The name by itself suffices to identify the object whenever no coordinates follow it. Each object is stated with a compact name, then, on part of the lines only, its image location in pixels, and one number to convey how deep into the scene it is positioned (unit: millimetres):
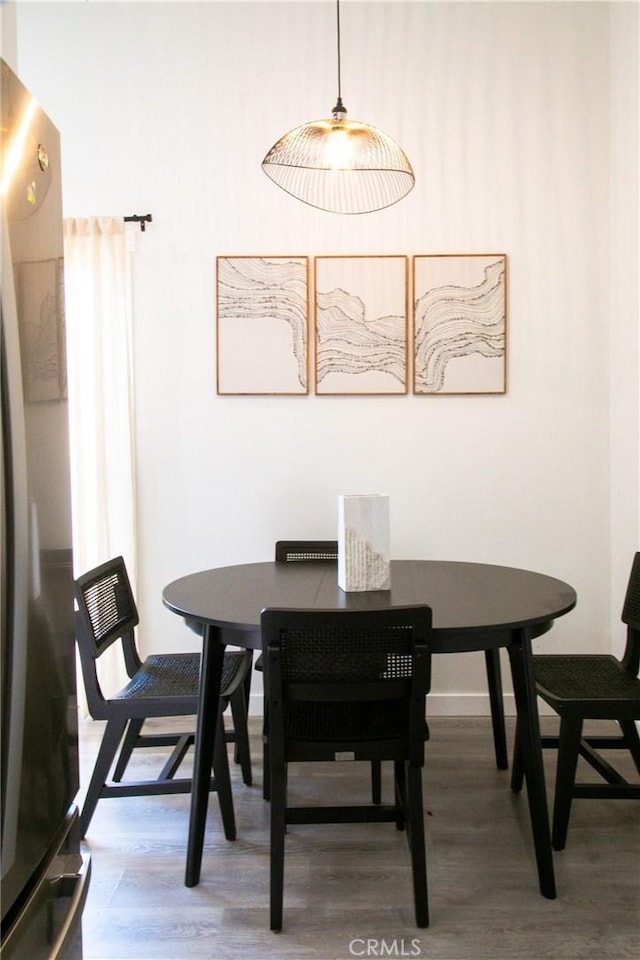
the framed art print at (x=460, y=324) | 3053
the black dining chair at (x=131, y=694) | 1998
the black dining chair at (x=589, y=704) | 1939
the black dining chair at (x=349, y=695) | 1570
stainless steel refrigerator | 840
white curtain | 3057
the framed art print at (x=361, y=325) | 3064
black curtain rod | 3049
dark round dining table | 1767
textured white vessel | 2006
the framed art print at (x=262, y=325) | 3074
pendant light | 1934
